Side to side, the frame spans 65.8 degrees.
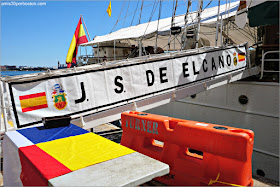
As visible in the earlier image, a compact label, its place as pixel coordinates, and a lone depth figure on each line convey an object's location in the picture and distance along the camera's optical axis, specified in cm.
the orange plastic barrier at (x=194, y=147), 318
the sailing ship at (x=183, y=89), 396
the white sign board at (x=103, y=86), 382
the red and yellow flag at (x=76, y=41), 1950
